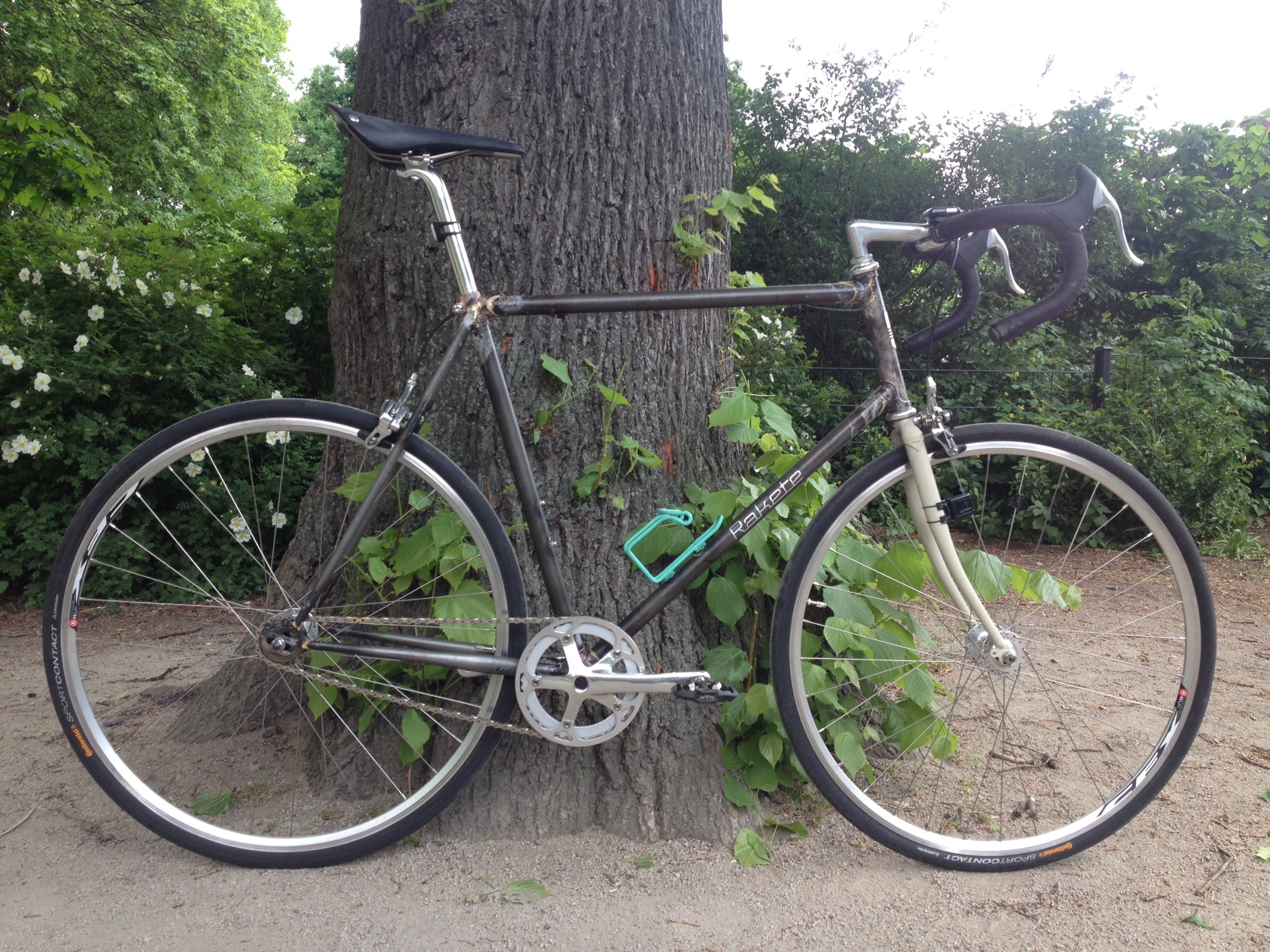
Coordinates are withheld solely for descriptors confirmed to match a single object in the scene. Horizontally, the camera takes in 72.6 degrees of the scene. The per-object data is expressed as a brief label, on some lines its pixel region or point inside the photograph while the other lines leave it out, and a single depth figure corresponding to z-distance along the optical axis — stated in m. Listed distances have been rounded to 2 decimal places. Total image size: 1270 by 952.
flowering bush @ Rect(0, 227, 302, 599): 4.24
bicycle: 2.02
